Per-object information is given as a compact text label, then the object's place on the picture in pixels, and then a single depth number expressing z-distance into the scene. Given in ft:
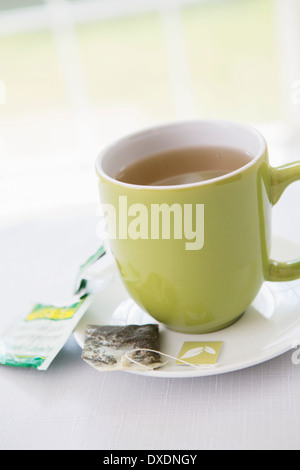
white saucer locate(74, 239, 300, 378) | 2.01
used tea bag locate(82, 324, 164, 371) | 2.05
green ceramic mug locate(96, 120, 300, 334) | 1.96
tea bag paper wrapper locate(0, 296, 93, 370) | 2.24
